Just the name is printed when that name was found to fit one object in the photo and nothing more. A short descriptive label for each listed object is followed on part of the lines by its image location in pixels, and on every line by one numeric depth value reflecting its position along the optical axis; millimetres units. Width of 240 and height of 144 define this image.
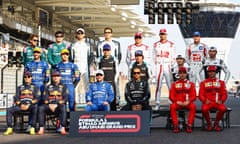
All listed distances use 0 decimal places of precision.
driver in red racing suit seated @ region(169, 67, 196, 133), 10812
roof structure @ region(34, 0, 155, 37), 42344
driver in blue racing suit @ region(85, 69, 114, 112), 11008
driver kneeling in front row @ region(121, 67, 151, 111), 11133
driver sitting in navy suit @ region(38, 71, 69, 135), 10766
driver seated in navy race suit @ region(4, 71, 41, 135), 10906
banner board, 10250
